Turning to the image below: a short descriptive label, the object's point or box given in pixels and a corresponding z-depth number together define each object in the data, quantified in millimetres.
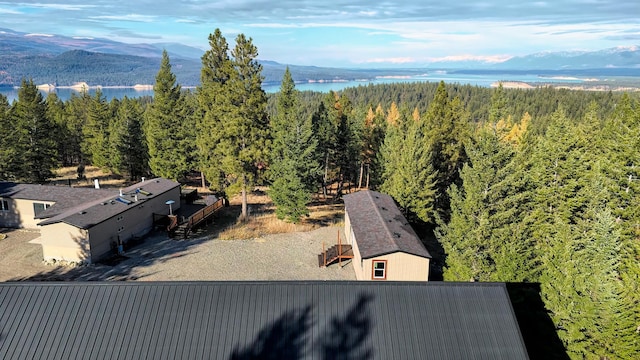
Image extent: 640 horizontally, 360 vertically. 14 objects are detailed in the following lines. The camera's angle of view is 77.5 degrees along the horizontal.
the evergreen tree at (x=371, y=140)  43781
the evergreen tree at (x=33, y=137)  36812
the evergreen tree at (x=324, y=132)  39156
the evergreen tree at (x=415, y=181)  27422
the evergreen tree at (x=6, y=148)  34594
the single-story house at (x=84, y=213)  21922
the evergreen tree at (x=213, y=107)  31078
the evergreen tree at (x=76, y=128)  52281
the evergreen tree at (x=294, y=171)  29094
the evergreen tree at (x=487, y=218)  17266
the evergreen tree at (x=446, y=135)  34594
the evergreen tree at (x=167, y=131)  37500
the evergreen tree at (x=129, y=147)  42500
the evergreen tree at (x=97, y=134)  46406
